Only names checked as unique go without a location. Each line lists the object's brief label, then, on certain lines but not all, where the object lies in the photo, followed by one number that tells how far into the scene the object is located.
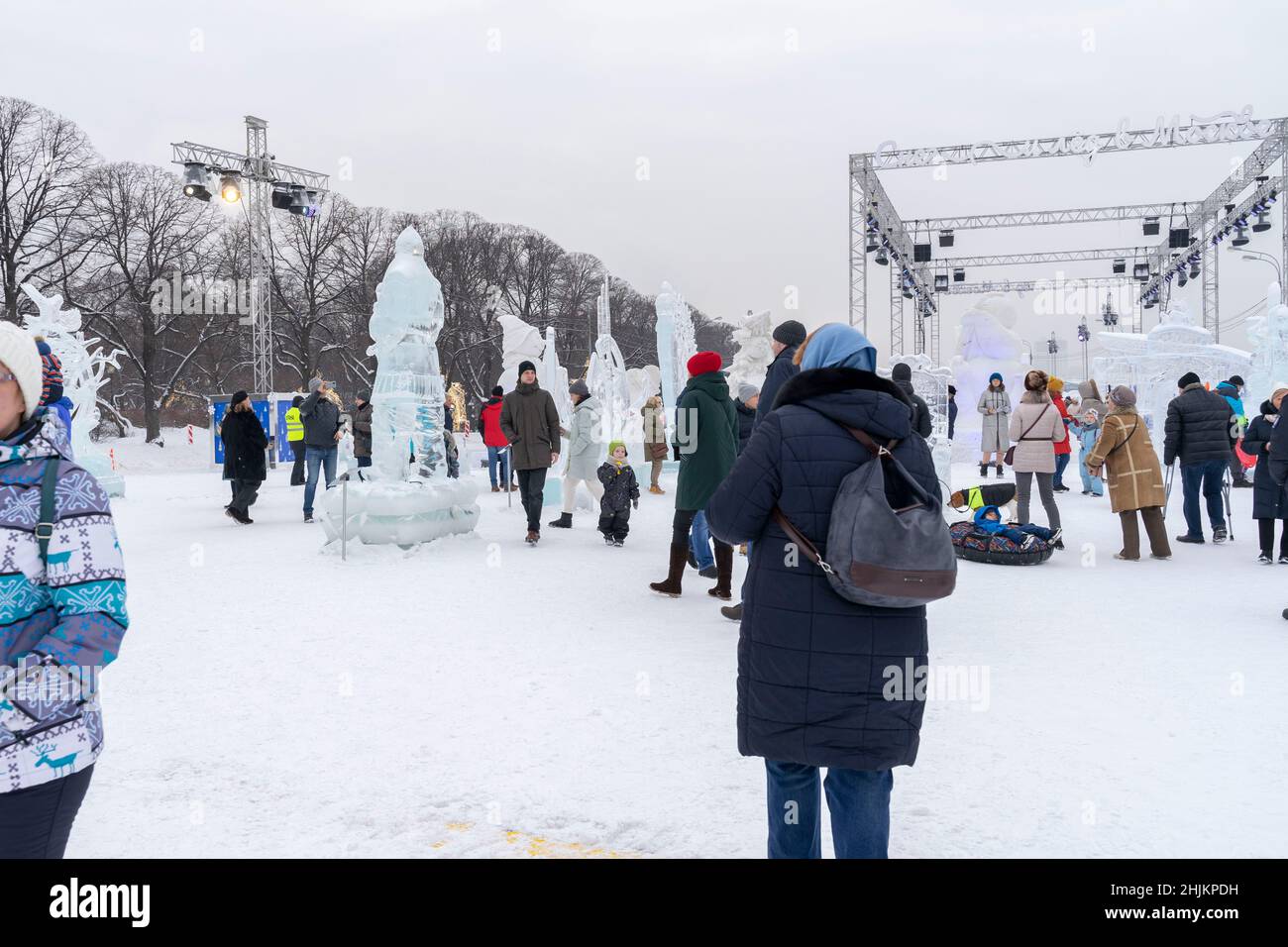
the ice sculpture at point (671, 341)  22.78
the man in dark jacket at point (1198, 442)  9.58
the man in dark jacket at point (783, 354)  6.02
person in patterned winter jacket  2.00
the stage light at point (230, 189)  23.42
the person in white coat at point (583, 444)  11.73
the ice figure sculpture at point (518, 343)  21.41
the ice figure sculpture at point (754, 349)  22.05
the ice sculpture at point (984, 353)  26.50
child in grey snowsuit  10.05
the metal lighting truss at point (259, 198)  24.41
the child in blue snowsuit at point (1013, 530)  8.93
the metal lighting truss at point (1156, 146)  23.23
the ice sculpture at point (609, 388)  17.48
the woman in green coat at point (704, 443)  7.11
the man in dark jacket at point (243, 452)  11.61
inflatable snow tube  8.87
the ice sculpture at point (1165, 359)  17.70
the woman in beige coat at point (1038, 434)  9.52
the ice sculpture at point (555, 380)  17.55
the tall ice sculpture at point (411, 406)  9.78
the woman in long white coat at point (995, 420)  16.81
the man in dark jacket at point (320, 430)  12.16
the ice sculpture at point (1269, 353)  18.33
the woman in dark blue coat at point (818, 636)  2.46
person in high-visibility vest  18.12
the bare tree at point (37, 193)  29.97
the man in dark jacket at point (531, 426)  9.62
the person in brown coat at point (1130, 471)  8.92
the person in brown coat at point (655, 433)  14.52
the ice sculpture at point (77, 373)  16.58
